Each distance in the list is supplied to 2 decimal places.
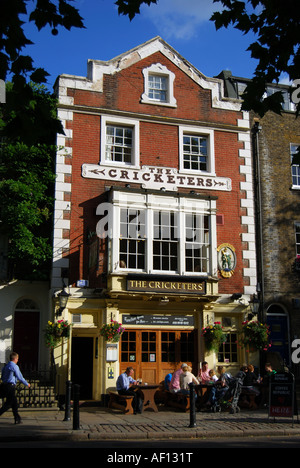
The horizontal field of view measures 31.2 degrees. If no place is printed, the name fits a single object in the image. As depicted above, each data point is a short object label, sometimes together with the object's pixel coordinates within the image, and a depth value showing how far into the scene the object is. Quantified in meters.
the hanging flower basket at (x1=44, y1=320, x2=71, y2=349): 16.44
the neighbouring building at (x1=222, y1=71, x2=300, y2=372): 19.70
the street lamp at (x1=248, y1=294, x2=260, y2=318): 18.53
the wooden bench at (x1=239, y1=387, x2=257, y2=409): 15.95
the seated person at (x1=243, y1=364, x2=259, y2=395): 16.08
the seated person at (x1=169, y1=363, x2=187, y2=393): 15.77
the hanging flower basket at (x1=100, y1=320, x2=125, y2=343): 16.84
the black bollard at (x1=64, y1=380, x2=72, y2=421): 12.87
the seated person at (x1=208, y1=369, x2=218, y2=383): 16.40
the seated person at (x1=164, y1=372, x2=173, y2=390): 16.45
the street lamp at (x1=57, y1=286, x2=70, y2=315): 16.50
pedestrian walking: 12.34
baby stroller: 15.20
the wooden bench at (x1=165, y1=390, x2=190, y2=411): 15.56
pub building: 17.34
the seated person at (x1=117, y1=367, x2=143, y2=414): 14.82
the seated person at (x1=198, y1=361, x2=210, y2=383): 16.44
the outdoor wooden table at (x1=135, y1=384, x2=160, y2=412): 15.14
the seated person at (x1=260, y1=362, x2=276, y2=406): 16.39
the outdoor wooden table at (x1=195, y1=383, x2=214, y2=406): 15.57
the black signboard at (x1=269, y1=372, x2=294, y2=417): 13.27
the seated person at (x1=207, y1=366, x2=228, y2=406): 15.45
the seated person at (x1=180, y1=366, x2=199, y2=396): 15.44
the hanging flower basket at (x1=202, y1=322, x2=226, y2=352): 17.86
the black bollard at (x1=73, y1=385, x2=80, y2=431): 11.54
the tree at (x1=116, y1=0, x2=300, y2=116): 7.76
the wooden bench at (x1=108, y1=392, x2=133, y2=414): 14.84
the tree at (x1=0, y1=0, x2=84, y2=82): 6.88
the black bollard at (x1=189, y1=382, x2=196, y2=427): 12.16
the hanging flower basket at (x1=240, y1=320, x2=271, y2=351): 18.23
